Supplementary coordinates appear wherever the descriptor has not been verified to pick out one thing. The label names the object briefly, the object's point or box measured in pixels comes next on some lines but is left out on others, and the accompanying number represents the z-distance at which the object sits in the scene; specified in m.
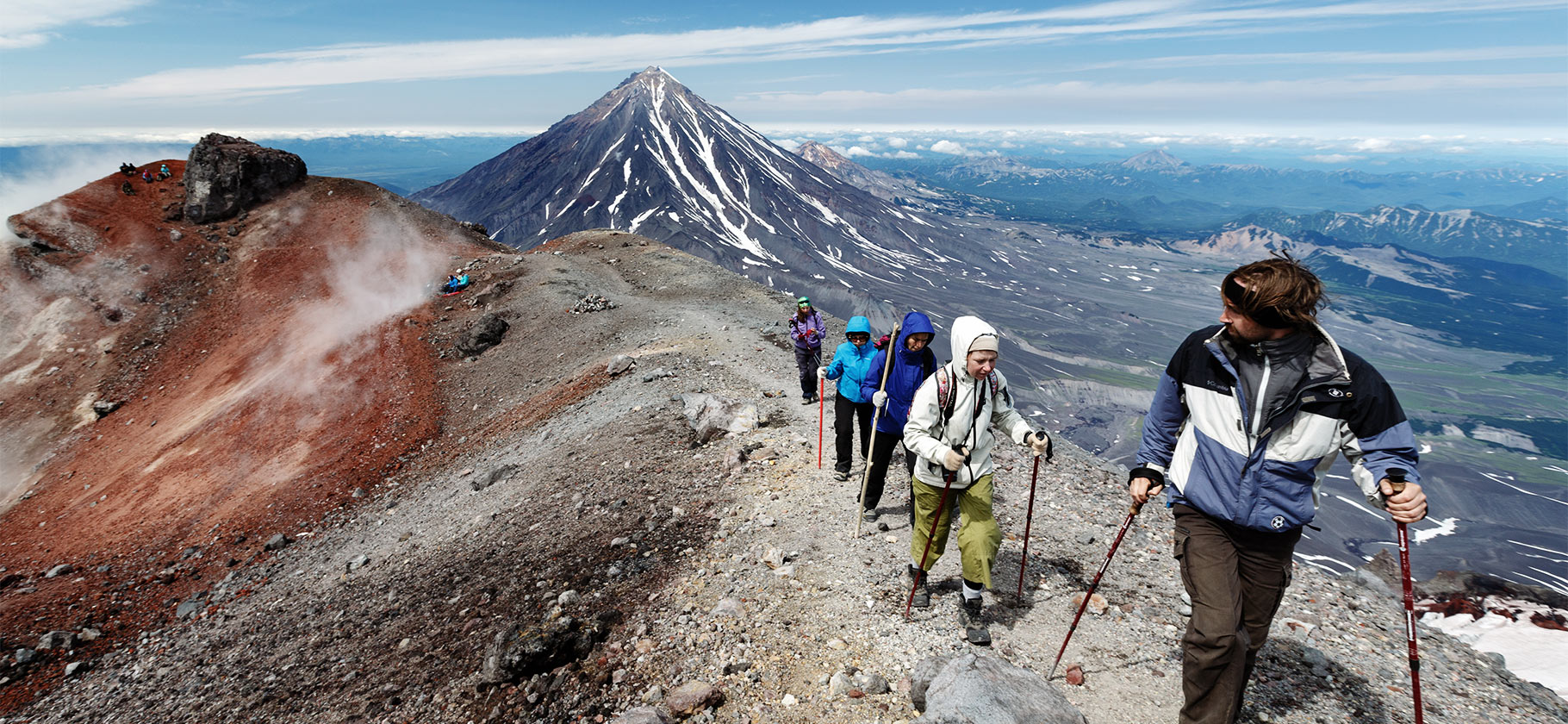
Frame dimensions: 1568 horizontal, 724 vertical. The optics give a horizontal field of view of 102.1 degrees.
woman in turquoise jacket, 7.88
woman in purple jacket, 11.27
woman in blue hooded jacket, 6.12
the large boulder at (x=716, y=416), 10.39
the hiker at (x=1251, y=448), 3.16
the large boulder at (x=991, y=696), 3.95
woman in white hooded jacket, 4.76
